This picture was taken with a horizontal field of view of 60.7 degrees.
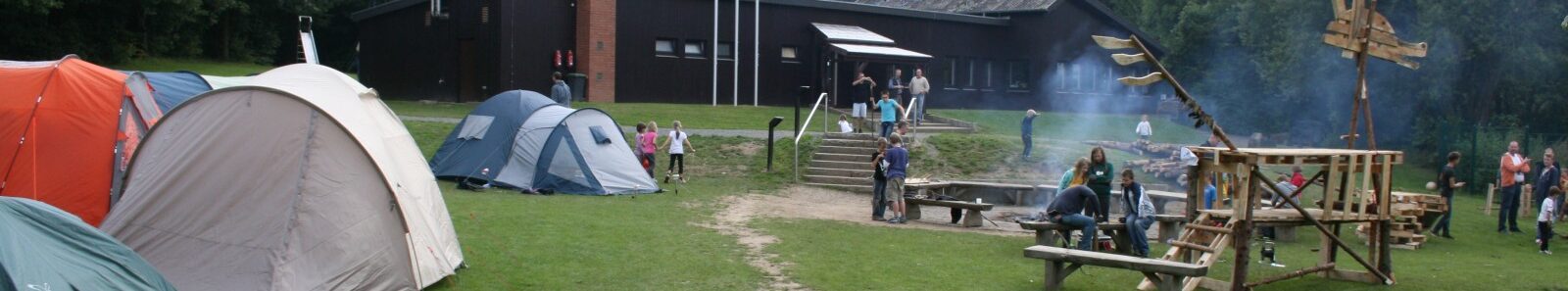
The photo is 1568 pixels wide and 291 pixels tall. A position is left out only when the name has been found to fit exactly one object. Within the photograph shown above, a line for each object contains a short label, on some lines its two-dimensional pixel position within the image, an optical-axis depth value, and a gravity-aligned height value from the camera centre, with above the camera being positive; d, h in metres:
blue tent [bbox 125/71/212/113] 14.63 -0.18
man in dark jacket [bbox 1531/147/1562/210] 18.44 -0.95
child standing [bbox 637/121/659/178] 20.42 -0.94
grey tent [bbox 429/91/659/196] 18.66 -0.99
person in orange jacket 18.00 -0.99
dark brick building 31.22 +0.94
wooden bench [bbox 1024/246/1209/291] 9.61 -1.24
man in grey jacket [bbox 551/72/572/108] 22.34 -0.20
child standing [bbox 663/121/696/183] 21.05 -0.96
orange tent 12.20 -0.63
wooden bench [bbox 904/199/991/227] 15.98 -1.44
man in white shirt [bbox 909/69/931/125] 28.09 +0.10
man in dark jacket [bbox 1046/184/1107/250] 12.70 -1.10
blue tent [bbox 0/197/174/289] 6.77 -1.00
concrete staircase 22.23 -1.26
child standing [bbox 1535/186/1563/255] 15.81 -1.38
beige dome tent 9.03 -0.88
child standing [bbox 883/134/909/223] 16.41 -1.00
